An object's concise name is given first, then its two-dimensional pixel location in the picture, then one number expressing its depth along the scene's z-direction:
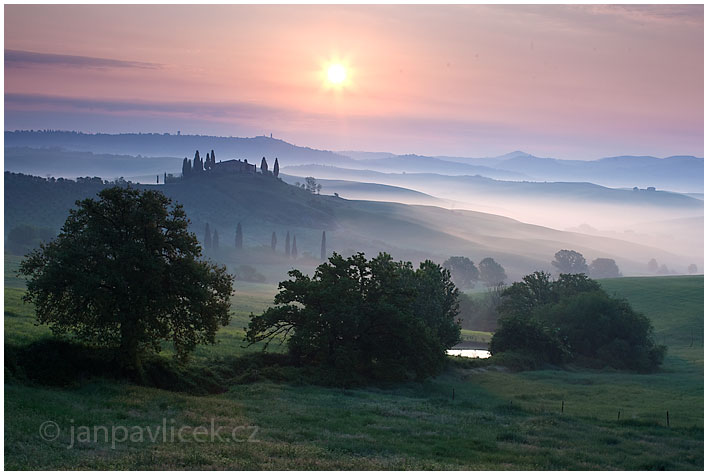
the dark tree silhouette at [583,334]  70.31
